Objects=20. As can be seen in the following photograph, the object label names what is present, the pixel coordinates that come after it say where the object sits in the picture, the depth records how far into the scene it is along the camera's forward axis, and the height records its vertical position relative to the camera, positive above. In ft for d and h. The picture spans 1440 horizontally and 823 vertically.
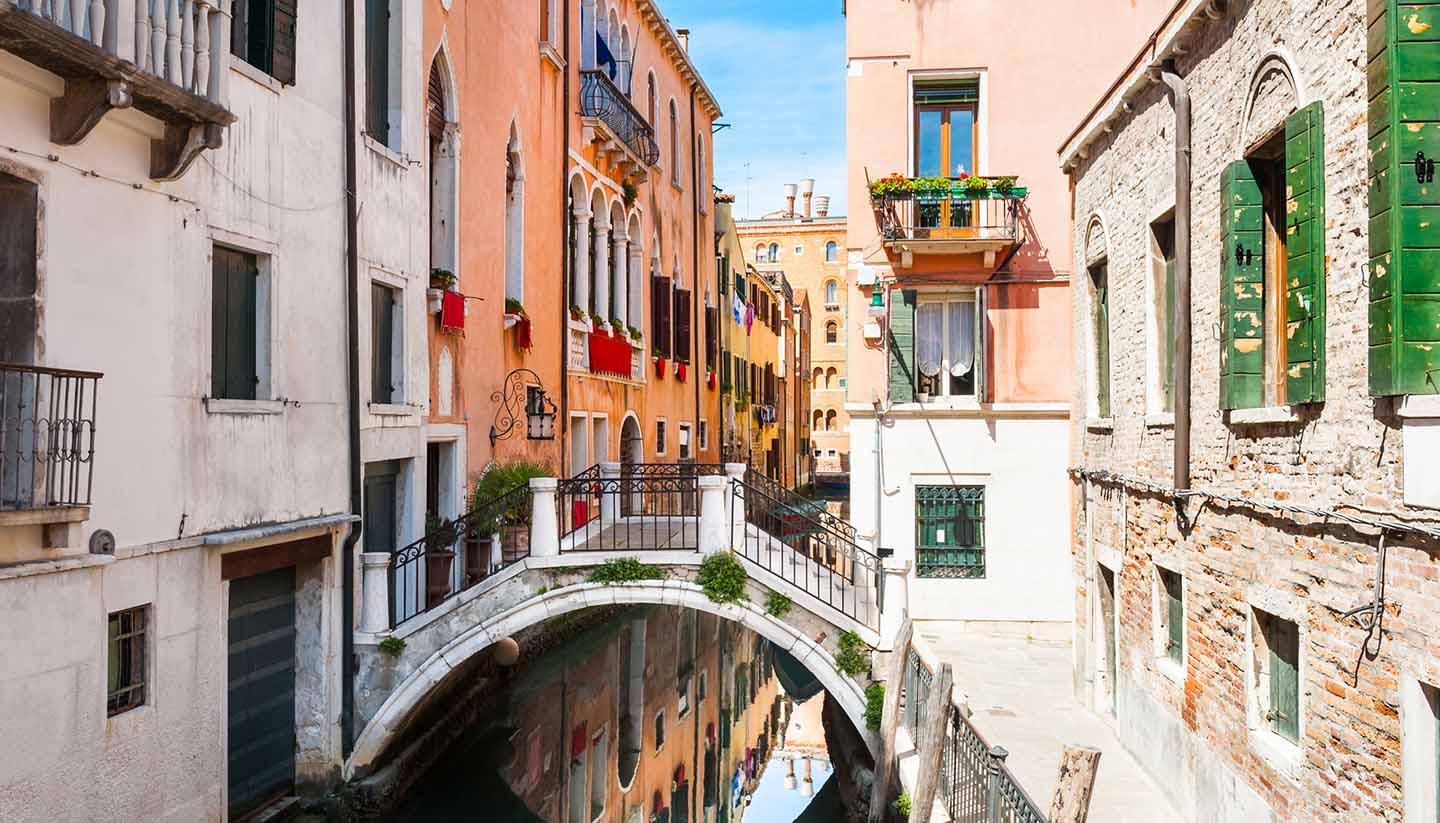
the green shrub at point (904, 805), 31.40 -9.87
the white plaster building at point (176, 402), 23.67 +0.71
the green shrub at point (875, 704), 34.37 -7.84
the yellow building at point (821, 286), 189.57 +22.95
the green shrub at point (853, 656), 34.68 -6.52
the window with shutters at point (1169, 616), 31.42 -4.96
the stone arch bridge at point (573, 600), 35.27 -5.08
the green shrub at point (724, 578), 35.65 -4.39
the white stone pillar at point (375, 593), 35.50 -4.82
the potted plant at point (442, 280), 42.63 +5.36
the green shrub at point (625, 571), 36.06 -4.22
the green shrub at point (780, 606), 35.32 -5.14
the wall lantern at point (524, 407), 49.85 +1.04
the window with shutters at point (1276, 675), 23.38 -4.91
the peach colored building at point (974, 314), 53.62 +5.23
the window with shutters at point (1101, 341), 39.83 +2.99
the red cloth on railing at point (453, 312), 42.50 +4.25
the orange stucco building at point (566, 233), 45.01 +9.79
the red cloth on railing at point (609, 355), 62.49 +4.09
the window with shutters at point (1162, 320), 32.35 +2.98
